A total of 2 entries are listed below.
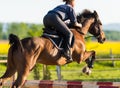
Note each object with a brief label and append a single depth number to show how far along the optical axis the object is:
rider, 10.53
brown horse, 9.74
